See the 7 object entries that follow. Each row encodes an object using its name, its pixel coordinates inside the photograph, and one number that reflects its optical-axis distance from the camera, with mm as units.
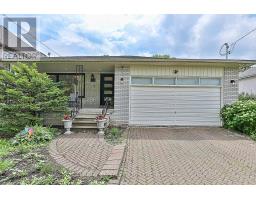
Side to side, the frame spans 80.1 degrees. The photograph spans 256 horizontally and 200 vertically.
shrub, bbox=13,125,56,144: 5020
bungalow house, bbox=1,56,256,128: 7636
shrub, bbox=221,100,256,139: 6304
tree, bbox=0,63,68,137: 6073
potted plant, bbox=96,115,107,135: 6242
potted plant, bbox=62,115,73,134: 6252
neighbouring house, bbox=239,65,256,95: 15078
